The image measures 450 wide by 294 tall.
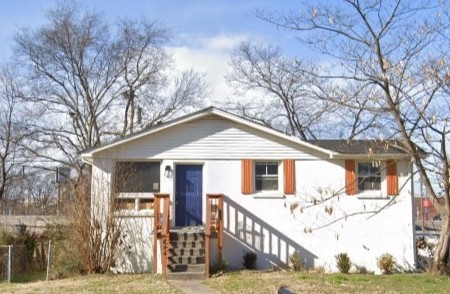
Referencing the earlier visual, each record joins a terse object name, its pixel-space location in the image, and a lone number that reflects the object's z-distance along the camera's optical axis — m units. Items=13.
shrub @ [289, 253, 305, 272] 16.20
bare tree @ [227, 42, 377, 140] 31.75
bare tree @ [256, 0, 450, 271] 8.72
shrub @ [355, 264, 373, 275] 16.50
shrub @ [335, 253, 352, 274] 16.30
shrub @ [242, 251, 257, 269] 16.23
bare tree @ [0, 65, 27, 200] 33.50
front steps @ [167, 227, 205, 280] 14.51
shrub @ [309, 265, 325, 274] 16.11
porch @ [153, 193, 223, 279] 14.70
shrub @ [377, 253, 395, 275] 16.34
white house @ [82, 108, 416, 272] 16.61
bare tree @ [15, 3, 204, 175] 33.53
